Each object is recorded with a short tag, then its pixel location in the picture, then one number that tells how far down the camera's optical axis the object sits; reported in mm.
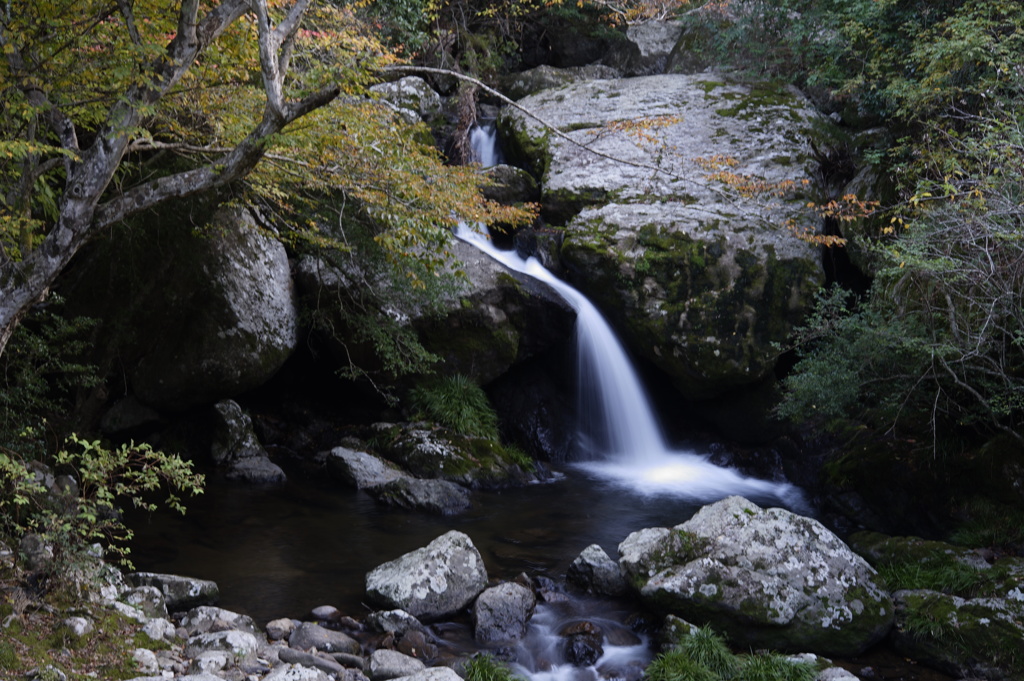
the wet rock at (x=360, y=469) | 9266
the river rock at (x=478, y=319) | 10234
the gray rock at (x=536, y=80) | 16781
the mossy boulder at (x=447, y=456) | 9703
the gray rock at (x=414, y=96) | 14195
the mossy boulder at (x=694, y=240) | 10562
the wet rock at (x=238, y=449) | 9424
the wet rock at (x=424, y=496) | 8703
